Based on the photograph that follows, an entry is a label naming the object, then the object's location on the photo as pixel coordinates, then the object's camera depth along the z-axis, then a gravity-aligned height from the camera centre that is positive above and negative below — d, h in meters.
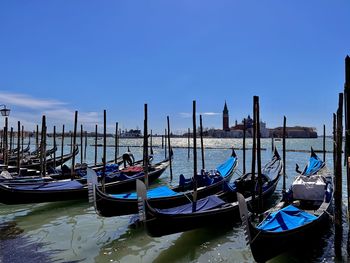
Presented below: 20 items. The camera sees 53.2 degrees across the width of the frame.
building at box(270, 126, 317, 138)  136.88 +2.58
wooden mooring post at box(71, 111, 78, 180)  14.64 +0.24
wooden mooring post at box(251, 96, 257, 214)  8.47 -0.51
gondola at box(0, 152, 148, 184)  12.78 -1.58
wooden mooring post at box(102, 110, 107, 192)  14.27 +0.61
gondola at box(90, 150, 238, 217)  8.48 -1.62
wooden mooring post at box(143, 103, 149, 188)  9.78 +0.09
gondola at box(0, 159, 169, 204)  10.18 -1.73
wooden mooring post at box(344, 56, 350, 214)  5.88 +0.57
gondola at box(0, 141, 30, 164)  23.05 -1.49
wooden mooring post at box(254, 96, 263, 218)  8.09 -0.14
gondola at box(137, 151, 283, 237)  6.79 -1.67
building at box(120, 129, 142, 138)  145.62 +1.91
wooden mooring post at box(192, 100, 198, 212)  8.09 -0.99
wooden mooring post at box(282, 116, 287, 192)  14.40 +0.59
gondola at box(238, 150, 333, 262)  5.84 -1.60
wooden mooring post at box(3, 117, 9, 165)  17.23 -0.37
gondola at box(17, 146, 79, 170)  20.45 -1.64
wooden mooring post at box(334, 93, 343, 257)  6.38 -0.81
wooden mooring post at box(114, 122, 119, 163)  19.86 +0.22
